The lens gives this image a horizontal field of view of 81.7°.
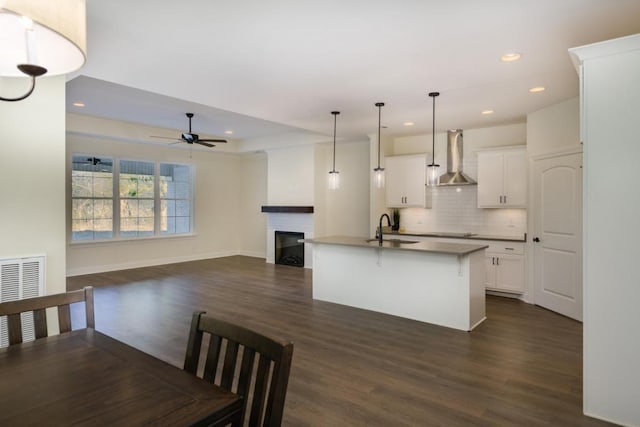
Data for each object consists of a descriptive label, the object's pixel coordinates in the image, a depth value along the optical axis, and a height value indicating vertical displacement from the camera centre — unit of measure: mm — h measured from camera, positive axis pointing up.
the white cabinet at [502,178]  5691 +524
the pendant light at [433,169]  4480 +513
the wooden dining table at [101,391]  1059 -587
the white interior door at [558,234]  4633 -305
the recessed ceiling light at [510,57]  3288 +1393
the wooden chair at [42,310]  1682 -472
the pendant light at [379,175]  4945 +484
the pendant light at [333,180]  5215 +435
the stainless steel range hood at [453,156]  6590 +986
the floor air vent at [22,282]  2992 -601
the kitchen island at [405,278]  4234 -861
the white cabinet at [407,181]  6844 +555
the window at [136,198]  7977 +278
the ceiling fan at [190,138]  6488 +1280
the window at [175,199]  8730 +284
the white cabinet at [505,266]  5562 -856
